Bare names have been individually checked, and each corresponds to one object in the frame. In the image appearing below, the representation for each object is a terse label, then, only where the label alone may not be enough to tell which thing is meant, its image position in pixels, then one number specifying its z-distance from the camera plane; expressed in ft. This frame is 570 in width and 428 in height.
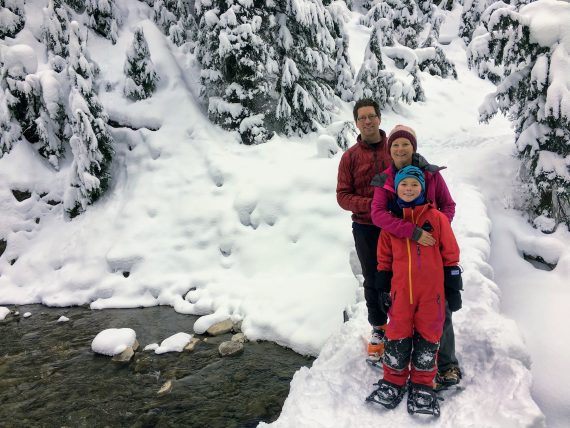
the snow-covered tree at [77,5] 41.55
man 12.44
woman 10.66
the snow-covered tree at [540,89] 18.04
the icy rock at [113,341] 20.56
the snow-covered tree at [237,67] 32.91
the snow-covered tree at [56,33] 35.24
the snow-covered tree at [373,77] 43.42
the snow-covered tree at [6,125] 33.04
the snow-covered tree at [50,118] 33.24
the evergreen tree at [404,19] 72.02
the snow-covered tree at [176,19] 40.39
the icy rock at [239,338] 21.07
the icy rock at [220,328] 21.89
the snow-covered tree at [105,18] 41.93
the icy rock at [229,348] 19.92
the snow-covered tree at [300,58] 34.40
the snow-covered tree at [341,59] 38.81
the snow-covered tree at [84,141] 31.55
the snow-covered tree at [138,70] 36.52
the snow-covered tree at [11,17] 36.87
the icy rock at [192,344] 20.62
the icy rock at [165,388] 17.20
